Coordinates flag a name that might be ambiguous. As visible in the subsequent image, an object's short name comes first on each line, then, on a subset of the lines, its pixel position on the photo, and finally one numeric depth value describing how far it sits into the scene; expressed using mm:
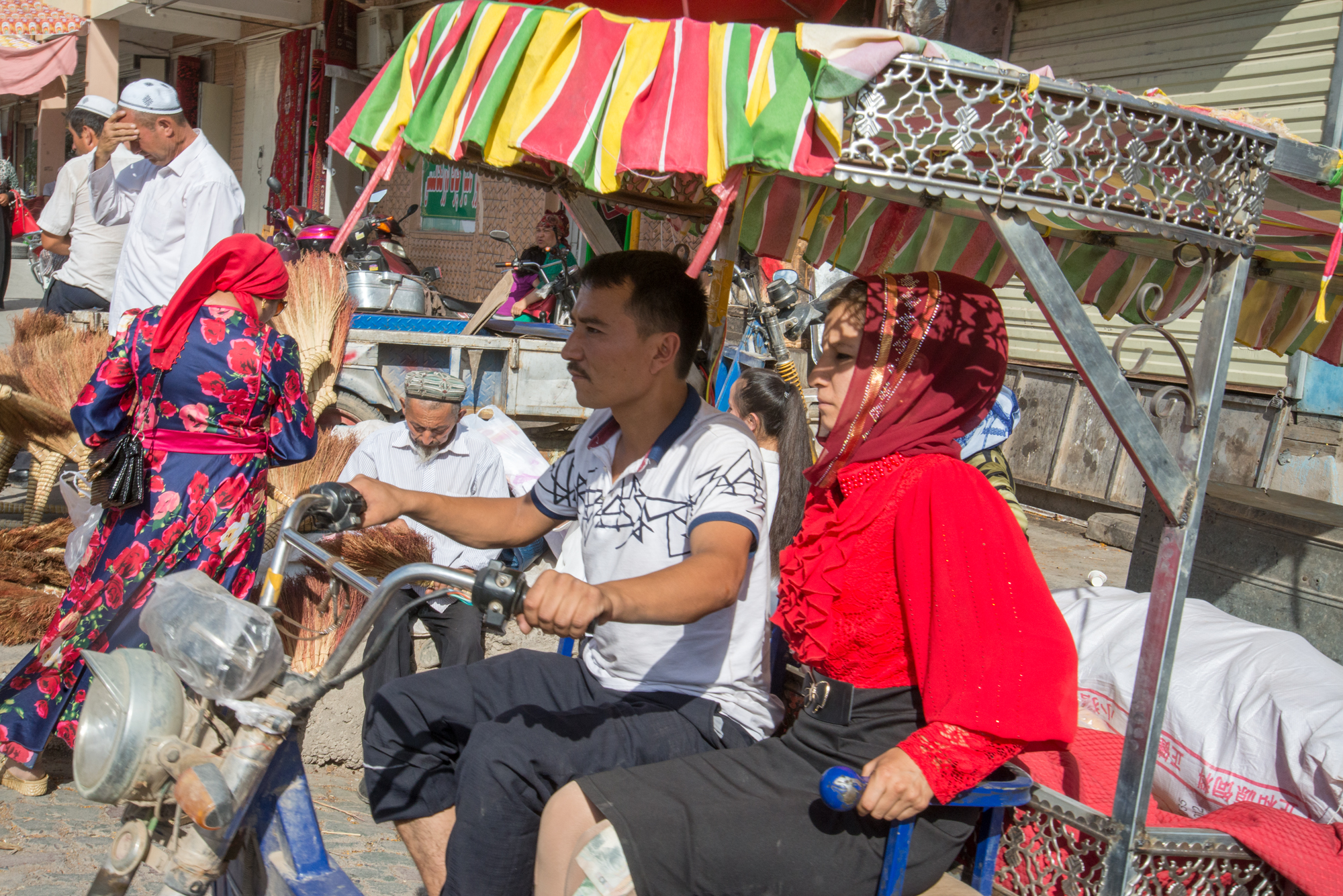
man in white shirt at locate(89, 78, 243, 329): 4469
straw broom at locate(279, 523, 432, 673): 3967
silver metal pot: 7039
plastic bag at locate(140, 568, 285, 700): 1534
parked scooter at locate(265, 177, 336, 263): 7961
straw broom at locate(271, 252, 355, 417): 5645
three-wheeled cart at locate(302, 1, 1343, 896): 1626
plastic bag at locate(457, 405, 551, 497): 4746
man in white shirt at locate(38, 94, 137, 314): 6156
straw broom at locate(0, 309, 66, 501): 5105
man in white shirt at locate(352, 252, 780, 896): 1925
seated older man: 4285
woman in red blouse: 1717
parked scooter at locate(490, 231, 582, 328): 8188
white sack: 2270
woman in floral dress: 3209
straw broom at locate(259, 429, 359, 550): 4738
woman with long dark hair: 3863
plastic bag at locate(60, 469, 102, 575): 4148
